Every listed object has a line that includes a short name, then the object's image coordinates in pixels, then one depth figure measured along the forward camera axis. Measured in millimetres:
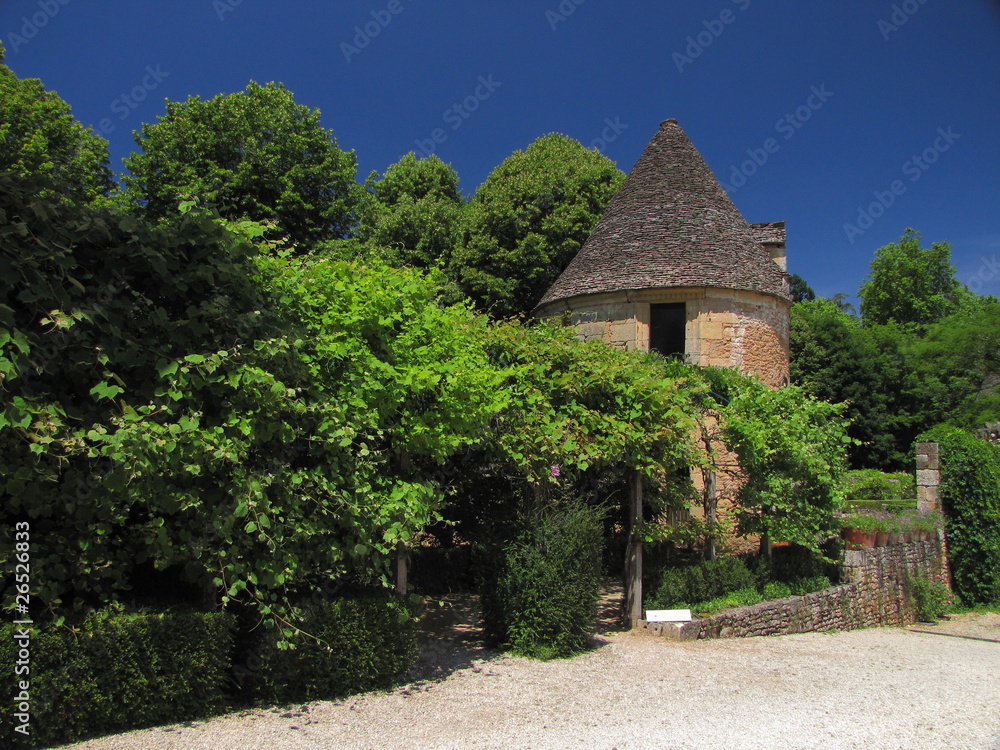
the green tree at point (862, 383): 27094
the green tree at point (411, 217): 20656
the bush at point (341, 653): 5590
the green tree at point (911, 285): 42656
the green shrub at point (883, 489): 19188
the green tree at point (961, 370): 27328
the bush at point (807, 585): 10381
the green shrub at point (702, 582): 9164
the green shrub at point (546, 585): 7398
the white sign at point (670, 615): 8609
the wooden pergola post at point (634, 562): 8930
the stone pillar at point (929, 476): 14469
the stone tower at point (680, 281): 14094
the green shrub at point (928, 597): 12664
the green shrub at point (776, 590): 9992
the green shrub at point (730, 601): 9188
